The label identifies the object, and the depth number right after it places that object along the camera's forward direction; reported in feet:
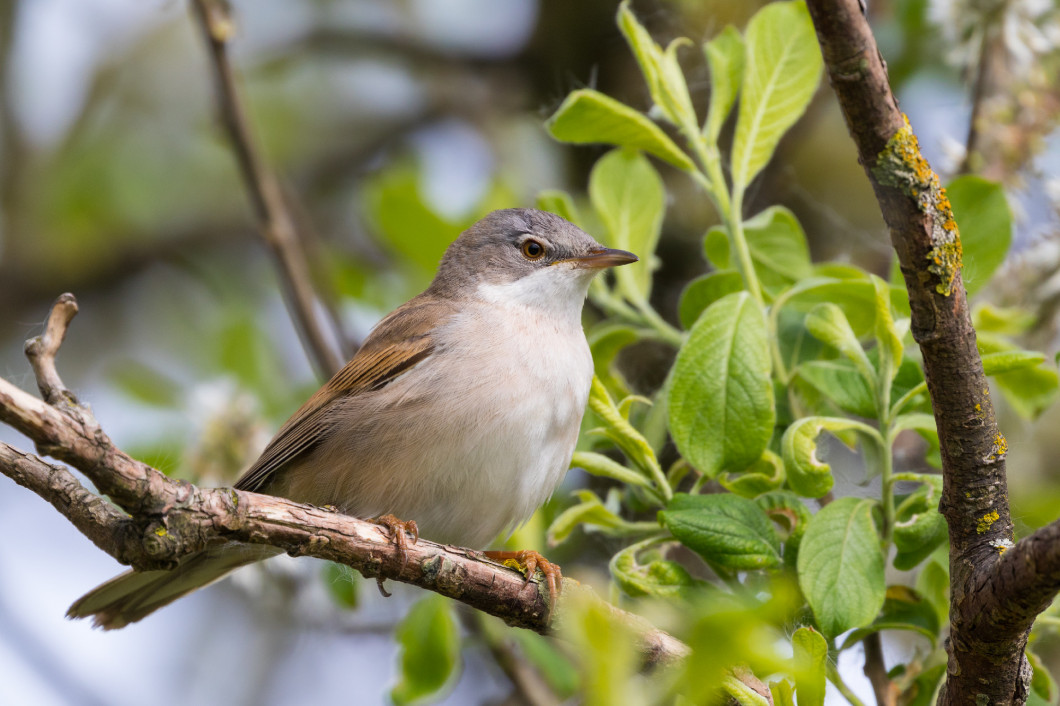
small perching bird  22.22
